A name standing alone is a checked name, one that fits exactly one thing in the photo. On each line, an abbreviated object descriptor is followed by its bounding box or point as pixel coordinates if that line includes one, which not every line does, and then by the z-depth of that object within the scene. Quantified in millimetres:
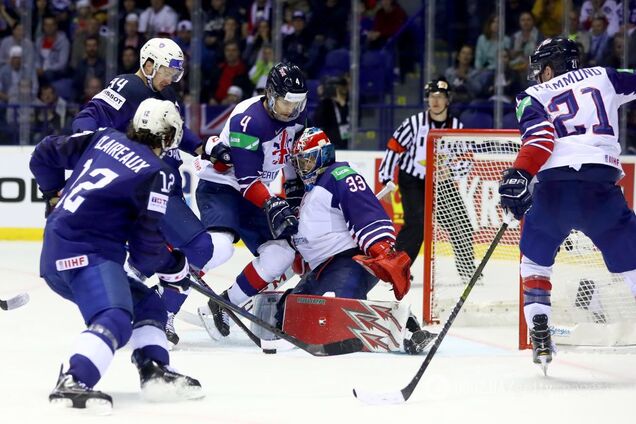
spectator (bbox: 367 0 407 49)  19844
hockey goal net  10289
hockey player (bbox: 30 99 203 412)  7277
